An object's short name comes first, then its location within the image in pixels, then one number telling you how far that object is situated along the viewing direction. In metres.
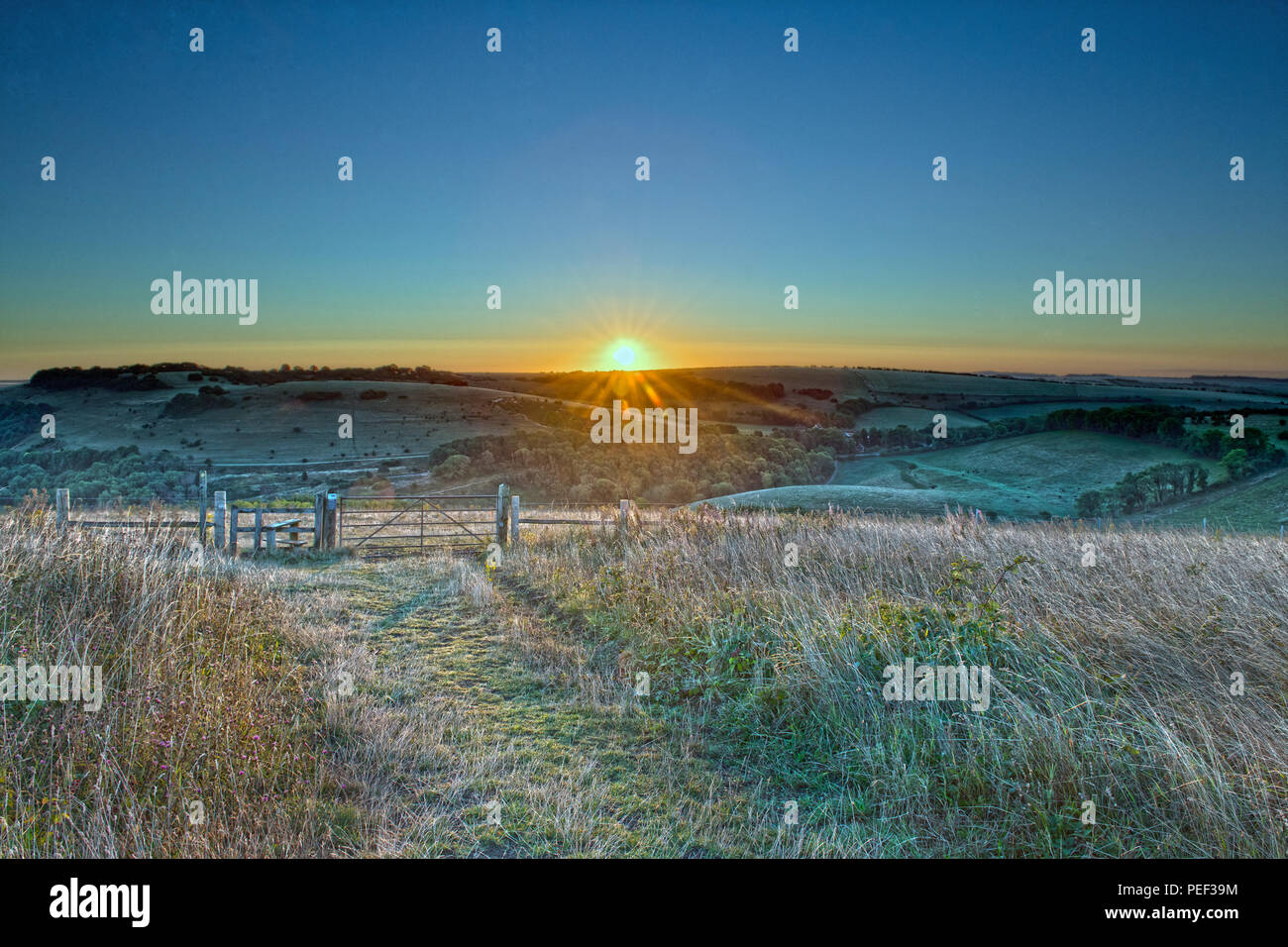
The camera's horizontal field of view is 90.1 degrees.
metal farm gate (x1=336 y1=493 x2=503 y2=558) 18.63
